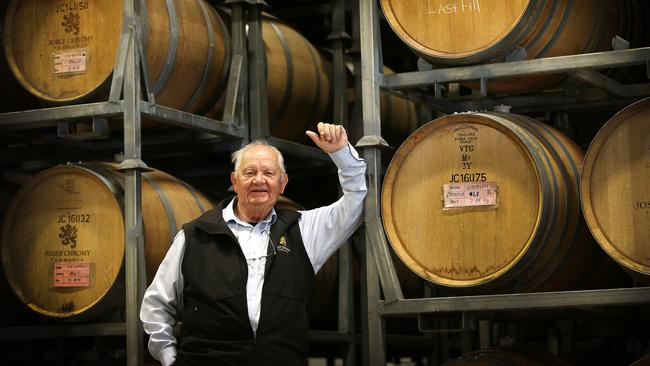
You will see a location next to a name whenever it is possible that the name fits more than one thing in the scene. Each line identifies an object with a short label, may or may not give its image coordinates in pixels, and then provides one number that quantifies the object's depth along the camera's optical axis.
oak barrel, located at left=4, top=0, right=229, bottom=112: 7.73
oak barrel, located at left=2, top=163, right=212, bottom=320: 7.66
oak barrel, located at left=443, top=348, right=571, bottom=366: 7.00
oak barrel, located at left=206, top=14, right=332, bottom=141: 9.23
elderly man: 6.61
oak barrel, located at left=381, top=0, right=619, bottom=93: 6.86
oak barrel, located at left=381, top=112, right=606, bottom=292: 6.71
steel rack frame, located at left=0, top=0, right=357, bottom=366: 7.44
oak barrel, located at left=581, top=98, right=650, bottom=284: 6.48
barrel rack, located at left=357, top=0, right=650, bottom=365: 6.74
